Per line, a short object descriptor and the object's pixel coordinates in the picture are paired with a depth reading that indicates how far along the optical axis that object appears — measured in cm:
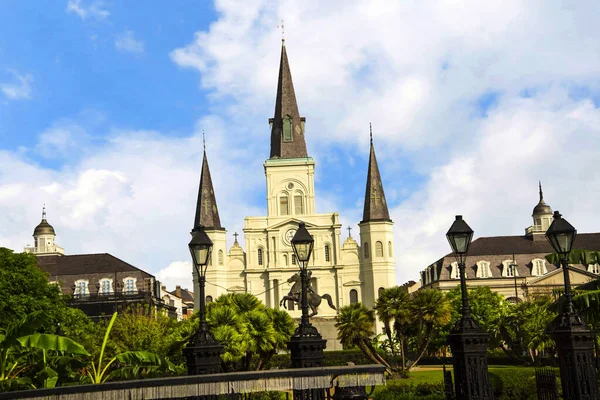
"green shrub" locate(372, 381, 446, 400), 2683
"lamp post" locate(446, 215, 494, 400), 1320
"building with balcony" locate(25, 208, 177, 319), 7412
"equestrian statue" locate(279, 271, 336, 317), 5029
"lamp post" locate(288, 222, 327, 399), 1432
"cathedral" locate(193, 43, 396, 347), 8312
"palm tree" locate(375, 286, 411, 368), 3934
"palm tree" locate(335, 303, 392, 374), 3775
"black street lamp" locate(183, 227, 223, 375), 1337
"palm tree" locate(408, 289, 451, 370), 3866
